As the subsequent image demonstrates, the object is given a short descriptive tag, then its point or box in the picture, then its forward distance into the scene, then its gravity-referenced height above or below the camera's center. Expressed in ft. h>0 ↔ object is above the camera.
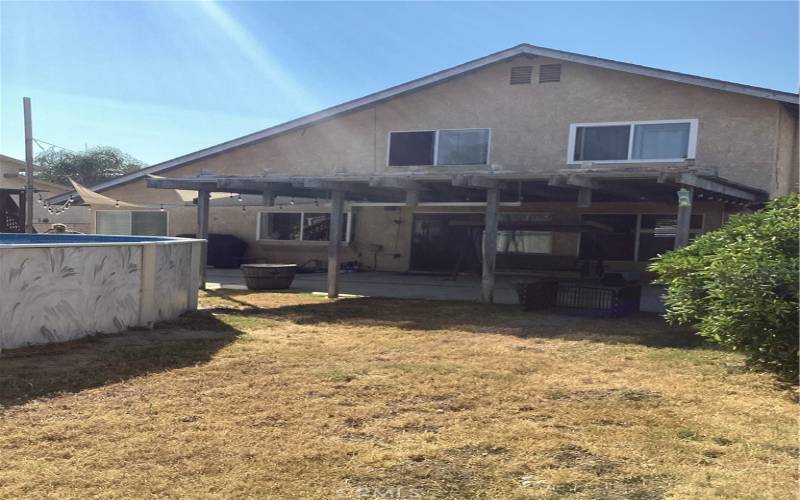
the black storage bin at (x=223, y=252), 65.51 -3.12
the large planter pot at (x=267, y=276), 43.77 -3.61
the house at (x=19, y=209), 68.90 +0.35
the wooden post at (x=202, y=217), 45.01 +0.33
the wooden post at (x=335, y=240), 40.75 -0.67
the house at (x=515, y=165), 40.04 +6.11
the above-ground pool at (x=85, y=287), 20.49 -2.81
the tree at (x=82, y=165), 151.64 +12.23
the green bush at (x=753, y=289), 16.57 -0.97
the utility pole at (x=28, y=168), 48.60 +3.43
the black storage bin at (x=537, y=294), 34.88 -2.96
